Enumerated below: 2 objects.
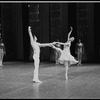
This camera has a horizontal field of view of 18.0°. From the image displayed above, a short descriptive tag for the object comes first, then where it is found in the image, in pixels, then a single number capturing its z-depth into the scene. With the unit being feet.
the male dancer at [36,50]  40.83
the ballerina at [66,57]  45.32
